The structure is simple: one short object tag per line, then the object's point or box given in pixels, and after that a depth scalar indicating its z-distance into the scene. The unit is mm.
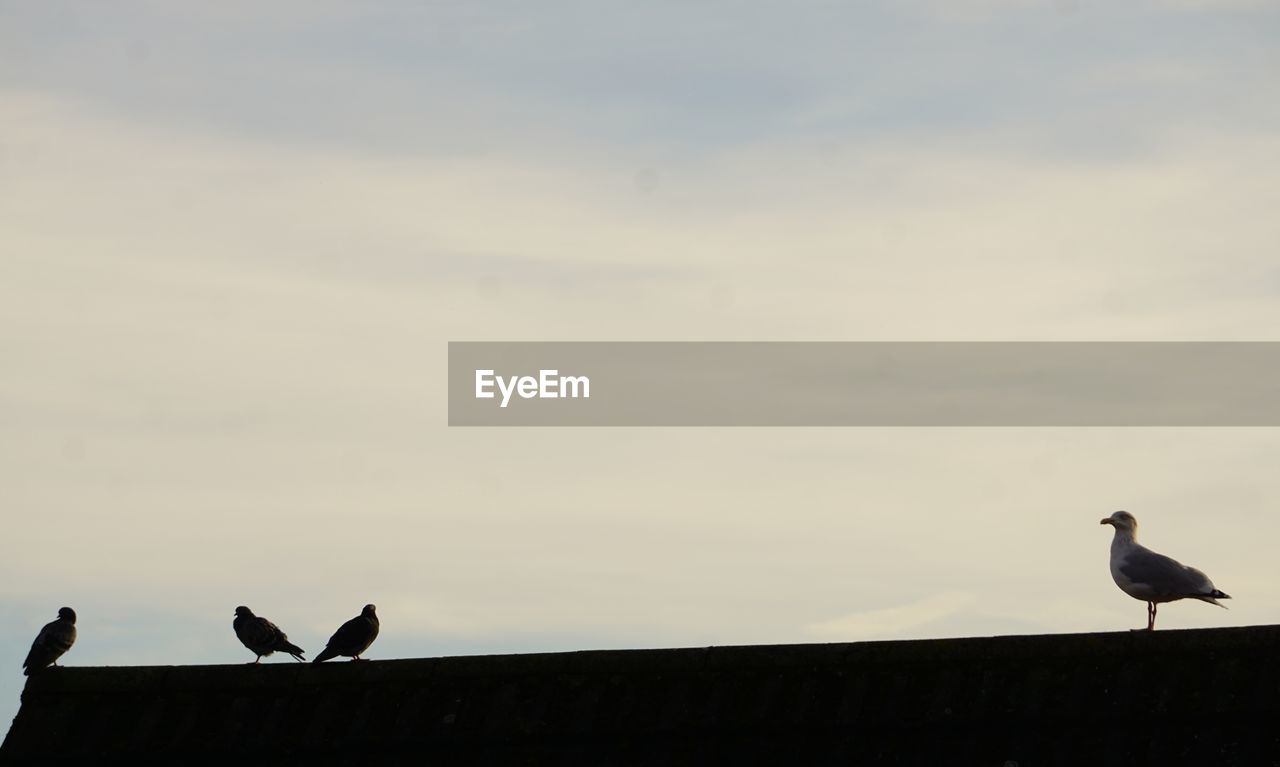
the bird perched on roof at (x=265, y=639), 22625
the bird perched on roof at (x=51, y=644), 21422
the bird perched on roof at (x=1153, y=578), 20156
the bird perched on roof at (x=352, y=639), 21344
